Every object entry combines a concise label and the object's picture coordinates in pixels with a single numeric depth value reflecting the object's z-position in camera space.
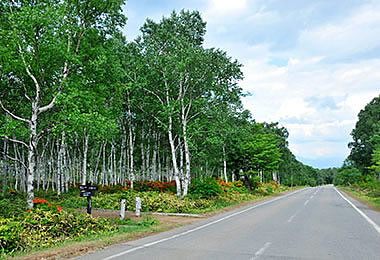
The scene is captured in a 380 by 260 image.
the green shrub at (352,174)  64.19
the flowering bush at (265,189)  37.19
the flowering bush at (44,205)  10.88
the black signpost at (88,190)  12.06
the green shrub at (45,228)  7.19
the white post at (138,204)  14.61
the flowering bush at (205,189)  20.58
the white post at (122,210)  13.13
